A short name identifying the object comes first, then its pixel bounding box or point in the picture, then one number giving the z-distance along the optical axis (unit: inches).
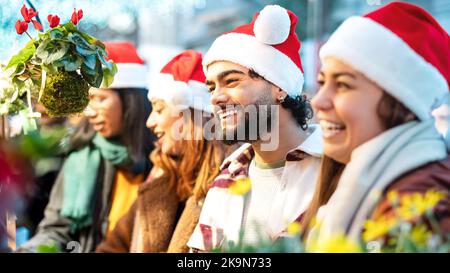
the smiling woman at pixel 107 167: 174.9
